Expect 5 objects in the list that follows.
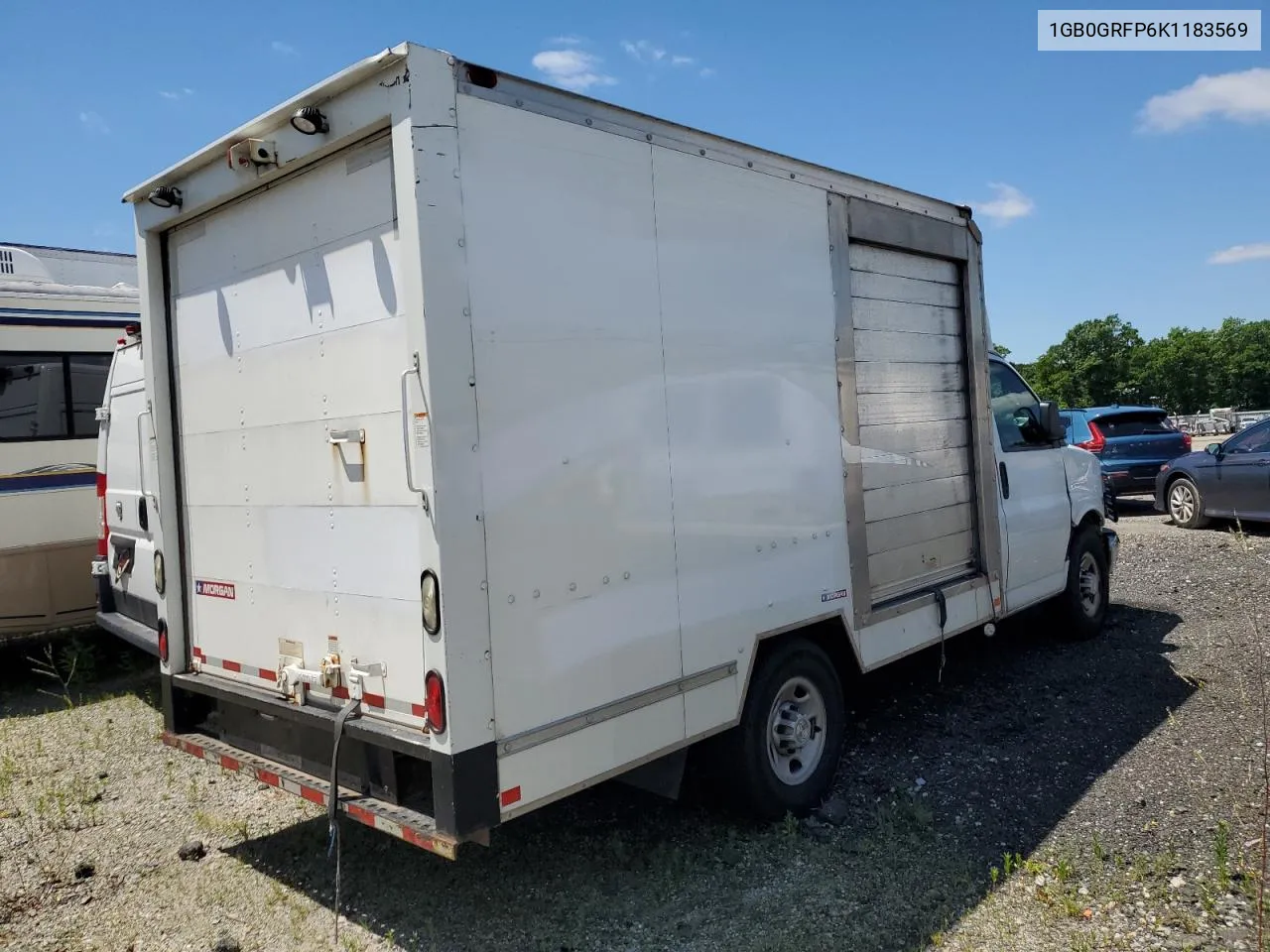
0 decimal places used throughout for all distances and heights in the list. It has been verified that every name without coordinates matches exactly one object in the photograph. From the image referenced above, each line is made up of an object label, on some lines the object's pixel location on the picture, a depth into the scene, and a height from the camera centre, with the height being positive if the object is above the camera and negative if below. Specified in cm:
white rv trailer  721 +55
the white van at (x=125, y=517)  616 -12
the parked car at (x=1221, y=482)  1122 -56
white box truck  306 +11
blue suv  1379 -4
